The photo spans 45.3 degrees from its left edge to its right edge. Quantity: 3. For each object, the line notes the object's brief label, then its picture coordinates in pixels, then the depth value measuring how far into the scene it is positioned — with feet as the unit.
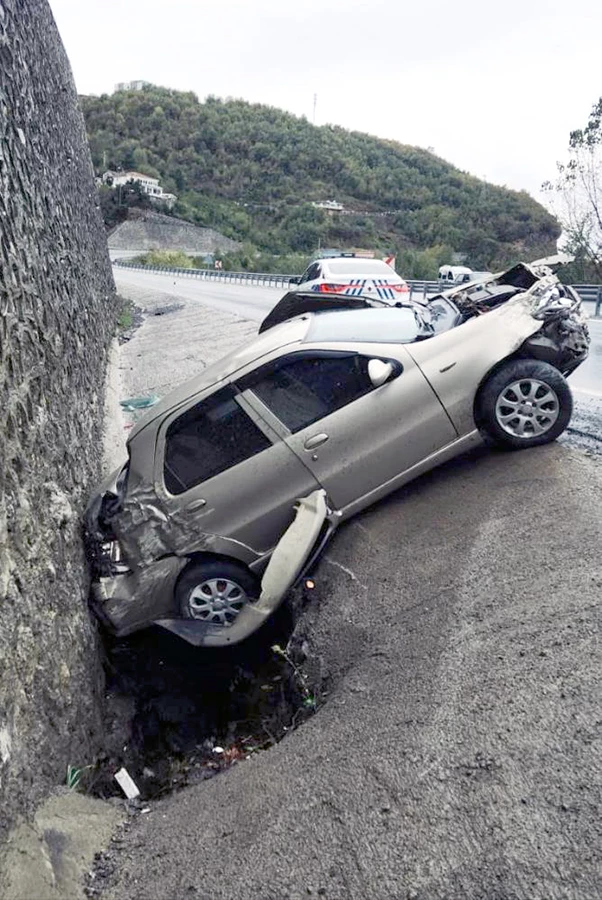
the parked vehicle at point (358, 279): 54.54
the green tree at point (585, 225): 120.47
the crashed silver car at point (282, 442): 17.11
